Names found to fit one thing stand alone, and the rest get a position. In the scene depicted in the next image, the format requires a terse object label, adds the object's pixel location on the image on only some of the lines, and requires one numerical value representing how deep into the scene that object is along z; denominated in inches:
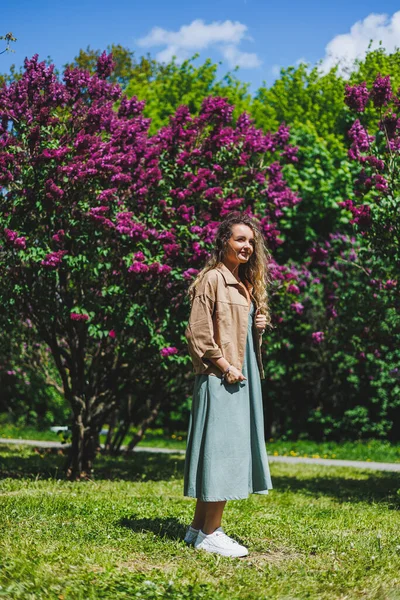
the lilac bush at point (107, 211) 282.8
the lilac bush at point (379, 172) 274.4
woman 165.0
